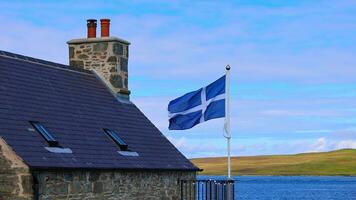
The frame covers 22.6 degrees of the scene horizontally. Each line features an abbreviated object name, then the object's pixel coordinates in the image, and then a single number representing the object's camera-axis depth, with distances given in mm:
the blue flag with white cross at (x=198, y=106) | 23406
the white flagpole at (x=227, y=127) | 21847
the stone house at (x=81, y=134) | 19531
